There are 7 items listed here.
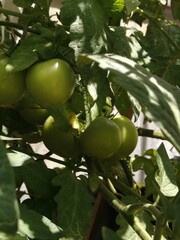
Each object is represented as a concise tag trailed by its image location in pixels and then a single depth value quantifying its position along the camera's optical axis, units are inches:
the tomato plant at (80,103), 20.5
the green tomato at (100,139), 27.6
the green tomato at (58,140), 28.6
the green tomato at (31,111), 29.0
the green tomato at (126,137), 30.5
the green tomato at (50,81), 23.0
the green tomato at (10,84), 23.6
